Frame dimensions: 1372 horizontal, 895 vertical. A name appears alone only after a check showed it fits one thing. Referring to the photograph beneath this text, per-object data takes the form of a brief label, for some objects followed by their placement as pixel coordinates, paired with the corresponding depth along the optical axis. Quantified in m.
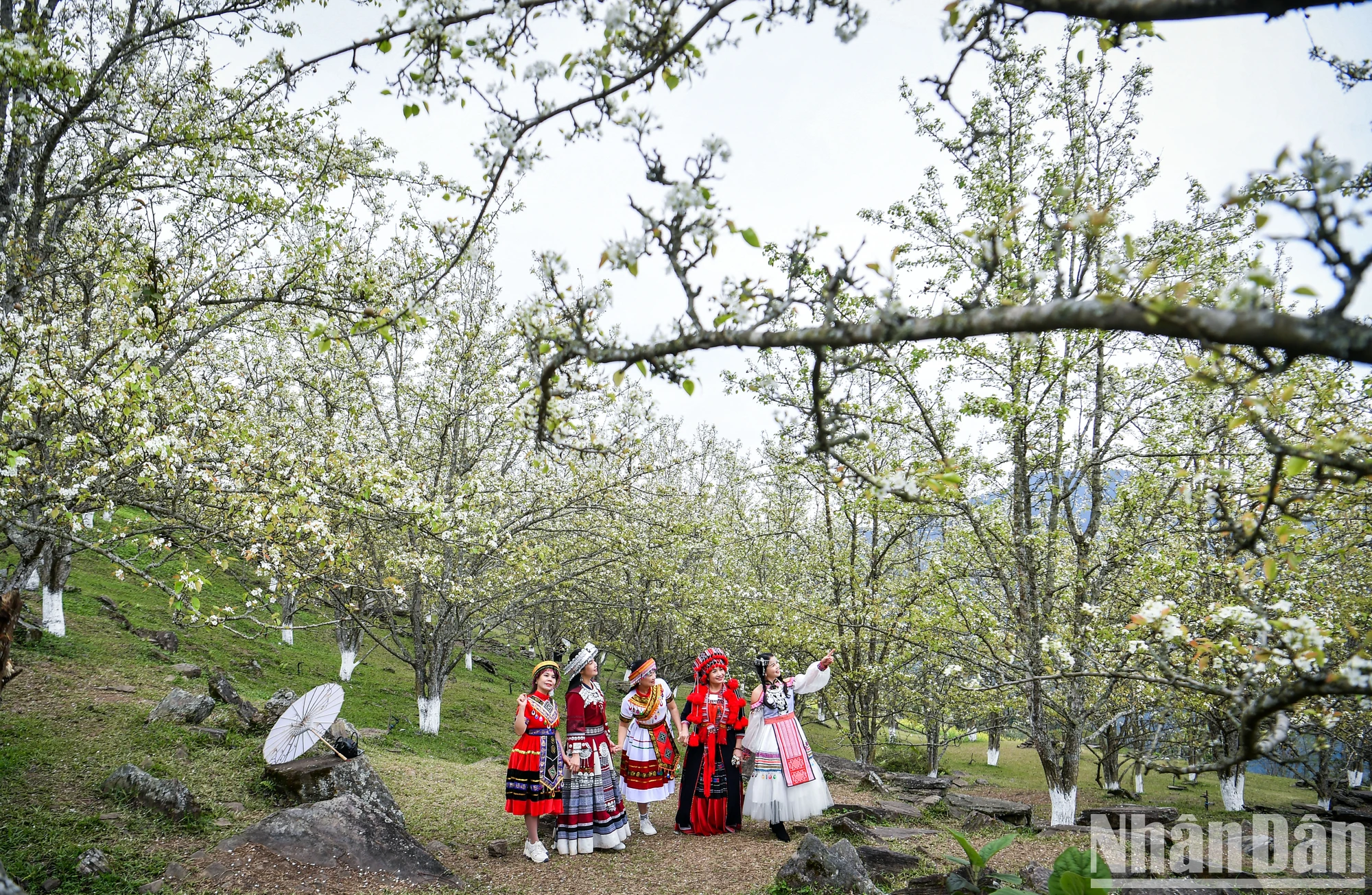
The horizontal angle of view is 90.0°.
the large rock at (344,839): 6.65
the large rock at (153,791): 7.00
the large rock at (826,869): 6.71
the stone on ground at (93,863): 5.72
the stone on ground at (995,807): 11.37
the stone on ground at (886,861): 7.83
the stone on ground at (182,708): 9.66
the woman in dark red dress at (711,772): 9.76
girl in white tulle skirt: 9.59
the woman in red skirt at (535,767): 8.12
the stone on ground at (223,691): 10.85
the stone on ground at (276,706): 10.16
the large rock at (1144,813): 10.43
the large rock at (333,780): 7.98
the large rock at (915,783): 15.86
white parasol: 7.82
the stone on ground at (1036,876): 6.30
